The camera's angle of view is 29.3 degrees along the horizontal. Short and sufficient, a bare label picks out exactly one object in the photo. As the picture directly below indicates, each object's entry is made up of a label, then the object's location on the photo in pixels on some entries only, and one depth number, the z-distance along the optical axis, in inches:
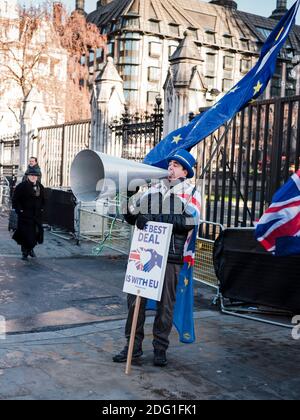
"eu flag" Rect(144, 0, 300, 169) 235.5
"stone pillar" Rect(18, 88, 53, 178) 856.3
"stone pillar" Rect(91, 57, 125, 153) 635.5
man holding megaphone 216.5
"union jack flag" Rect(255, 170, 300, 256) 211.9
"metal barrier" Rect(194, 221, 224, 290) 351.3
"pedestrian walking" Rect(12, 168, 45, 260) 455.8
